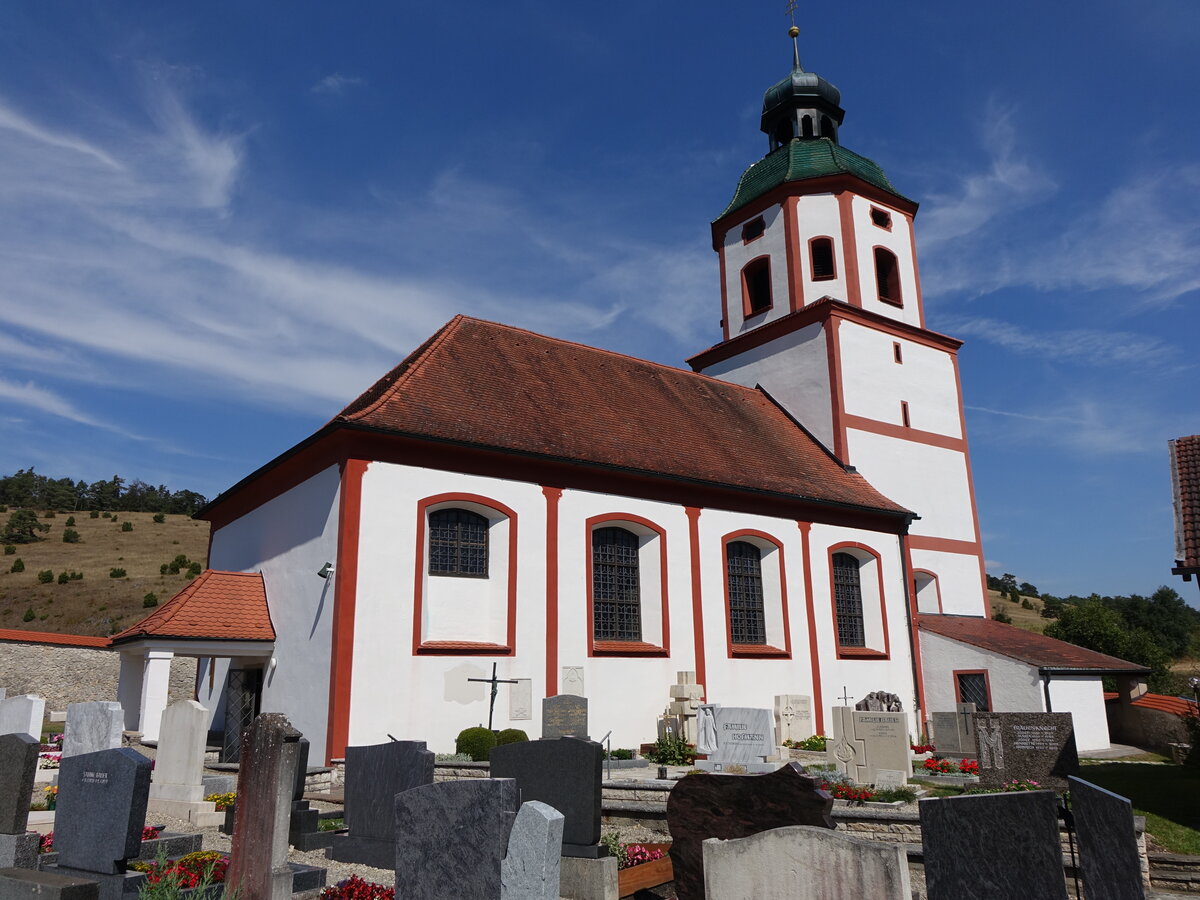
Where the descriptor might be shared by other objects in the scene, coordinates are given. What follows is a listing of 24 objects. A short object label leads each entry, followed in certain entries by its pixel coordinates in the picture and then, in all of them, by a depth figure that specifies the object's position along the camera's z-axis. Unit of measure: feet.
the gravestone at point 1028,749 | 35.47
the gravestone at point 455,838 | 17.16
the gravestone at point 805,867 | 16.07
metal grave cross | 47.55
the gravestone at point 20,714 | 41.01
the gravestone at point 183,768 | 34.58
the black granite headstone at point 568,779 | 25.27
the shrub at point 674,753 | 48.70
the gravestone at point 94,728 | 31.91
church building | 46.93
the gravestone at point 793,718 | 55.62
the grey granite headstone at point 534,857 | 16.42
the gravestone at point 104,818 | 21.83
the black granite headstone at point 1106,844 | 15.79
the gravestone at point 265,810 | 21.98
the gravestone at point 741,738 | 42.78
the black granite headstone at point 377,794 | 26.94
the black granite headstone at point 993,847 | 15.39
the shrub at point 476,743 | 43.42
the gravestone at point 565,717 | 43.75
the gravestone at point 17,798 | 23.32
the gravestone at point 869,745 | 42.80
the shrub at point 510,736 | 44.32
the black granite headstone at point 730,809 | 21.04
